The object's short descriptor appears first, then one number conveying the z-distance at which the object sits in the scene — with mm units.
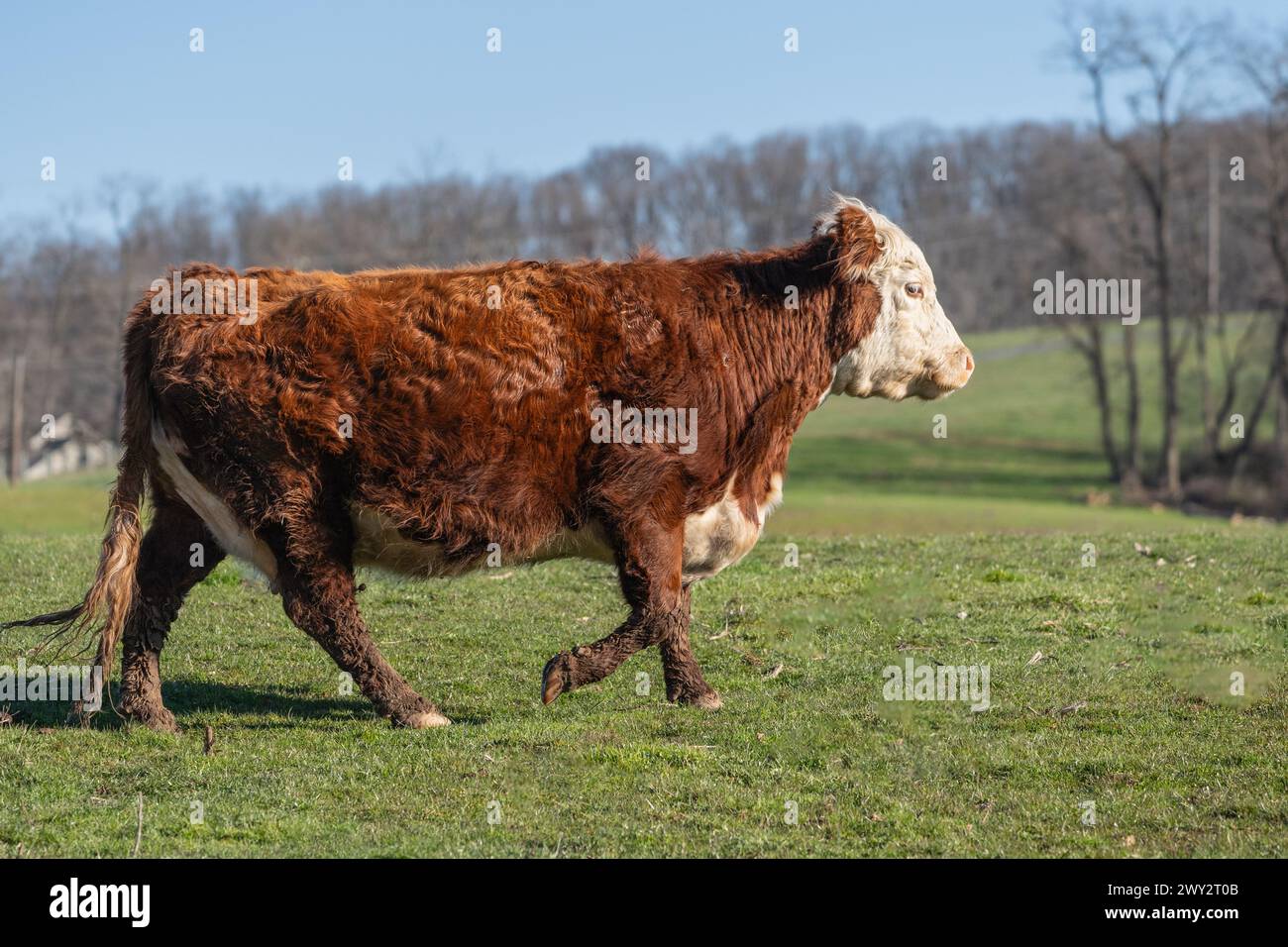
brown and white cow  7656
